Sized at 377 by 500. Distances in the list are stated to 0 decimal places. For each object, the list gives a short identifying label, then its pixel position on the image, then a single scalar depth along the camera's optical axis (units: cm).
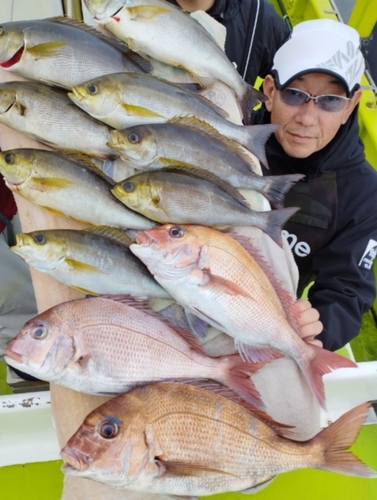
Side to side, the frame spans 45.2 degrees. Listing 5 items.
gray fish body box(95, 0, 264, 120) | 129
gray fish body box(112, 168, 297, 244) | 106
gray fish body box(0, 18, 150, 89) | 119
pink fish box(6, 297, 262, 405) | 88
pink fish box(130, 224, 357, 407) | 98
